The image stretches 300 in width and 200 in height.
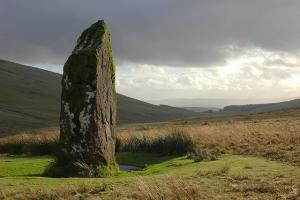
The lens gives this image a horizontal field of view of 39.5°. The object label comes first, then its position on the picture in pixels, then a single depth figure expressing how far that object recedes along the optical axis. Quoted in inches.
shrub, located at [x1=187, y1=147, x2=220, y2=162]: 686.1
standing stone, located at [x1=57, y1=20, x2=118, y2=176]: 613.5
